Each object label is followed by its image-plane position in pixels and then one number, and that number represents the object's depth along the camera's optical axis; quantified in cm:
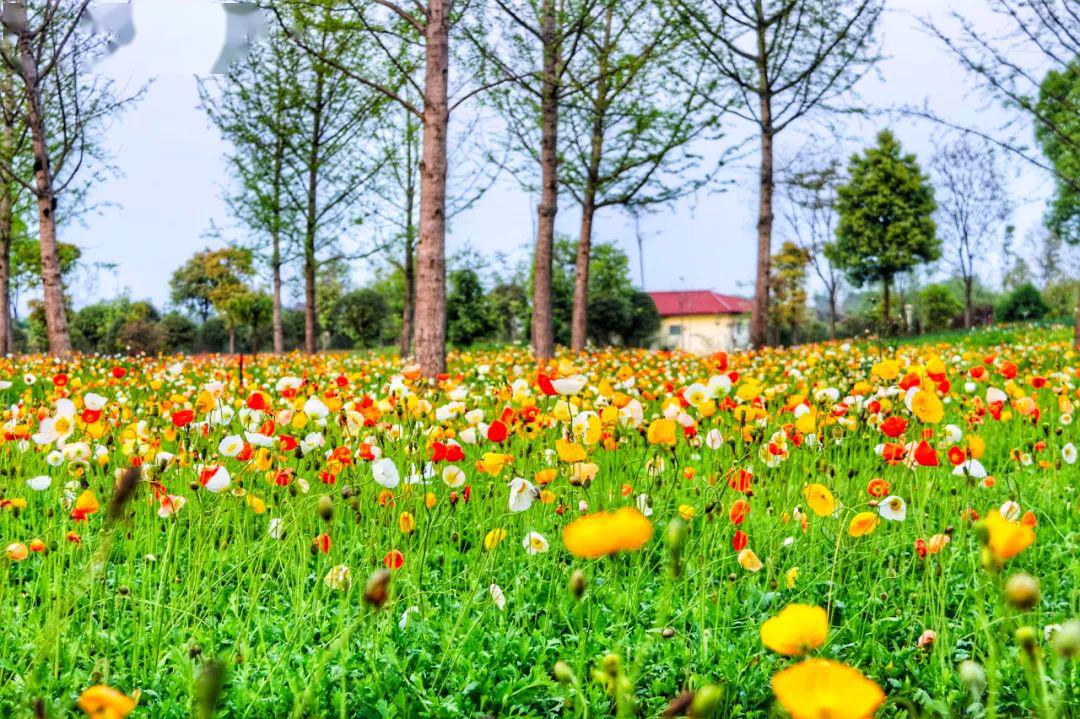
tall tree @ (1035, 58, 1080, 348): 822
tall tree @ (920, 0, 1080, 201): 808
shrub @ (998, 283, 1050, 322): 3316
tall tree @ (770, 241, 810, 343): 3528
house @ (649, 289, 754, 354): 4916
